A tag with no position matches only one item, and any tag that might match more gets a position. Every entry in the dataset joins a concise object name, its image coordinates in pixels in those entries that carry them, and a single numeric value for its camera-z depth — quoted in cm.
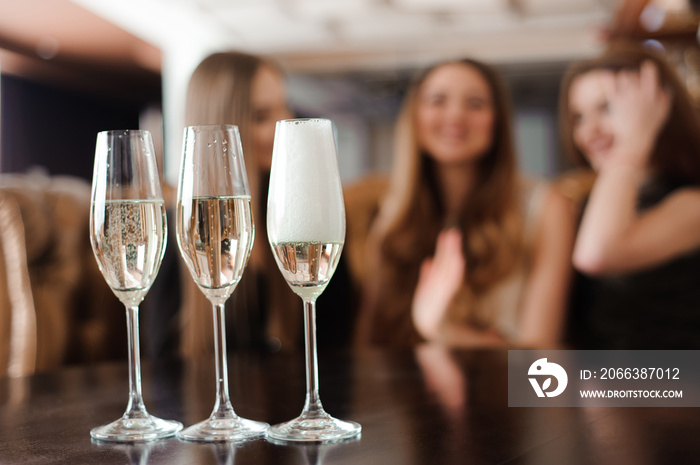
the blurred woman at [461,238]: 209
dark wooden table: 49
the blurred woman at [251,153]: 194
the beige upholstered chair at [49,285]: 167
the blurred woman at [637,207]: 202
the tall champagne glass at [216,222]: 56
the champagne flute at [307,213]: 55
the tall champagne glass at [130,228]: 57
